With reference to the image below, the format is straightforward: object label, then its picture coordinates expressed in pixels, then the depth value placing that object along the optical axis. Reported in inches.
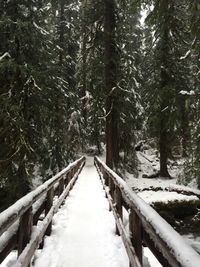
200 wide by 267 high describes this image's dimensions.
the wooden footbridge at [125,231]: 61.7
